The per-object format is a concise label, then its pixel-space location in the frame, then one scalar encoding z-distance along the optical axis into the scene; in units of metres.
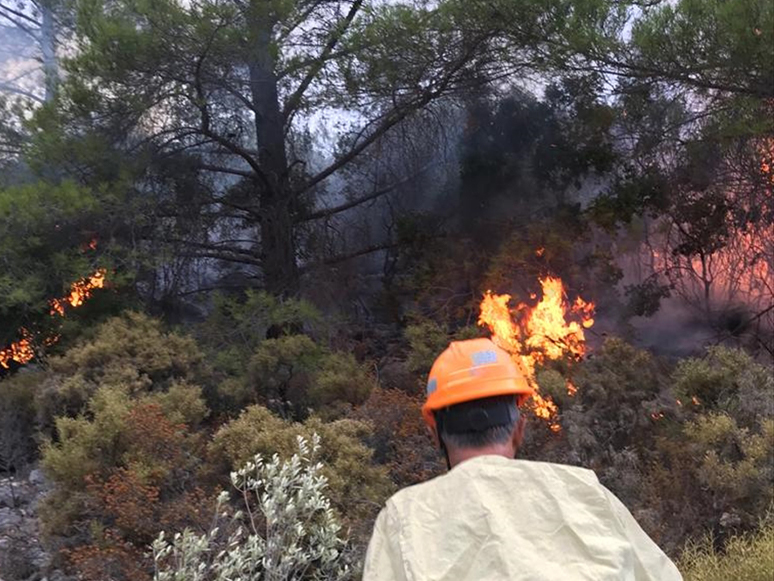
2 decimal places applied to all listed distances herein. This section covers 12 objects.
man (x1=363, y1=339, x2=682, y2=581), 1.66
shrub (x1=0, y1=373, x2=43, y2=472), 6.92
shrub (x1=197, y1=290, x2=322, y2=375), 7.89
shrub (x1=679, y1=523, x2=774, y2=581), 3.98
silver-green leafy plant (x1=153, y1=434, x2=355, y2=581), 3.19
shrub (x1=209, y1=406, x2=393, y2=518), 4.32
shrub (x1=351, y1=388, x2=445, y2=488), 5.31
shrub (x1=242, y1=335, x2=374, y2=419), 7.13
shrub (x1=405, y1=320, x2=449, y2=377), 7.96
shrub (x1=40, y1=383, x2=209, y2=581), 4.05
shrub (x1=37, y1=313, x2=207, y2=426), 6.21
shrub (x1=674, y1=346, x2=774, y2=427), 5.58
